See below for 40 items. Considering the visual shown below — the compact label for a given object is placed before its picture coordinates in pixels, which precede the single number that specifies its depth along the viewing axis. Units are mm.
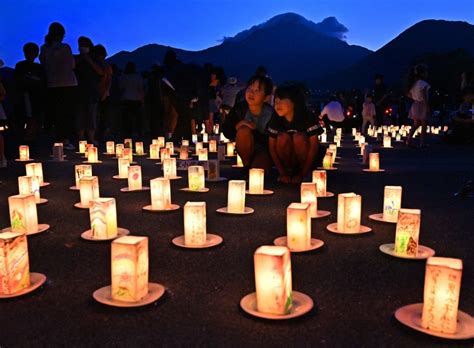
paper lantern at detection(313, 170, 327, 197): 4480
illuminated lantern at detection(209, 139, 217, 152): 8711
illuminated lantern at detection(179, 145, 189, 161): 6793
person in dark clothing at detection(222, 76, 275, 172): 5449
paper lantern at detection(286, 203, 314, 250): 2725
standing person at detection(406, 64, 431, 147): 9234
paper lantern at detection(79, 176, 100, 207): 3926
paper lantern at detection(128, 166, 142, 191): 4809
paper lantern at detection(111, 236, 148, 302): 2049
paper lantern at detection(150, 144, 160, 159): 7715
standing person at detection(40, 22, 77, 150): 7758
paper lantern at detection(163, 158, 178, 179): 5544
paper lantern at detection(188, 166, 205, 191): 4816
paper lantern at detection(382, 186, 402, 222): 3488
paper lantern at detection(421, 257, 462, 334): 1801
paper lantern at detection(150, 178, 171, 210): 3881
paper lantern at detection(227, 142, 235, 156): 7871
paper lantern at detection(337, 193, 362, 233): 3156
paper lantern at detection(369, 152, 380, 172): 6332
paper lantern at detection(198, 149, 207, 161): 6566
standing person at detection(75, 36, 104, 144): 8477
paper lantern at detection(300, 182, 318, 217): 3548
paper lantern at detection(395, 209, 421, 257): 2670
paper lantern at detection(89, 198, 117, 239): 2969
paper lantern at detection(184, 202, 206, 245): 2863
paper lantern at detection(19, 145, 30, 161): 7332
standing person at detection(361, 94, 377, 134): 14477
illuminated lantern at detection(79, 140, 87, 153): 8117
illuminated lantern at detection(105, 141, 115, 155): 8234
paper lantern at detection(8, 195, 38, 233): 3041
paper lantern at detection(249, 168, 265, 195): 4598
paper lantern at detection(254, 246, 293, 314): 1899
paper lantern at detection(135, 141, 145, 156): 8331
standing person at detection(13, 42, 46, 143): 8361
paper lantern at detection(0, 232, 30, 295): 2088
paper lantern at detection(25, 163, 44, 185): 4863
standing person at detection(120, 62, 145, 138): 10023
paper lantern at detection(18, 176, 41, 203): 4051
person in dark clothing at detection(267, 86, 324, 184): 5020
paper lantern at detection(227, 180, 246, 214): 3793
